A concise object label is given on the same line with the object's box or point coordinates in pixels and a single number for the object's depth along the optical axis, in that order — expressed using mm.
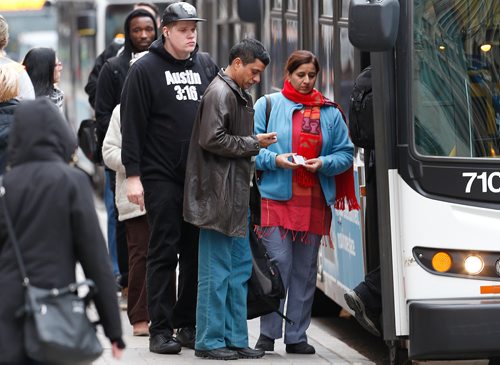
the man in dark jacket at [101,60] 23531
